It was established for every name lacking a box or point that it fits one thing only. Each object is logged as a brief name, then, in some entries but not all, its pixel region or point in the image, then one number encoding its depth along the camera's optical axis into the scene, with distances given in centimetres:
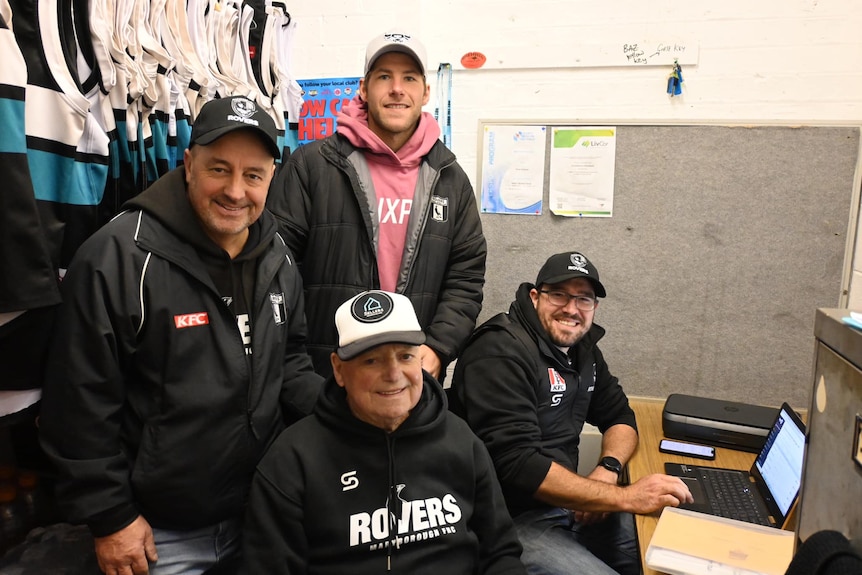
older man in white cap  129
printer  191
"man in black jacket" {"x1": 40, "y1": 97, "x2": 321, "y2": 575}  121
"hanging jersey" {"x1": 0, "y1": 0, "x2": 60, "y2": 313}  102
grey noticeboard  226
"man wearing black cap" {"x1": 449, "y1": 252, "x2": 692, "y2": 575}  165
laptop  148
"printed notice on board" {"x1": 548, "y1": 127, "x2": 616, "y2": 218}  236
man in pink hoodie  187
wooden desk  151
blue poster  256
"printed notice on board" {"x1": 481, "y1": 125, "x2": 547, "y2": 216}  241
